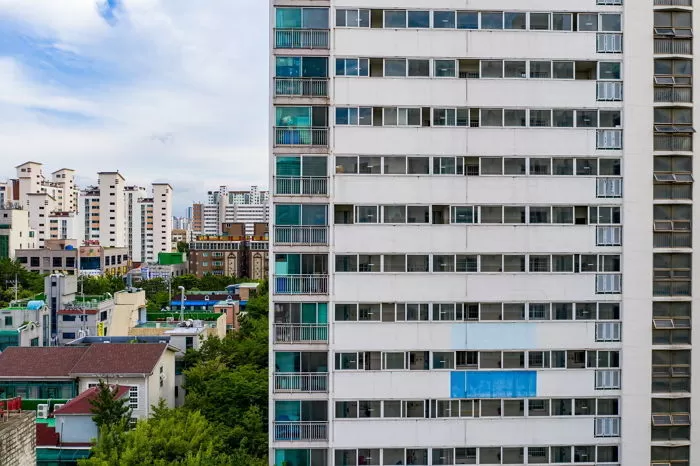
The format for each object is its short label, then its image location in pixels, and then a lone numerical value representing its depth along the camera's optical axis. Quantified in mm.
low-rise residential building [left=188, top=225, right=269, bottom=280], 113125
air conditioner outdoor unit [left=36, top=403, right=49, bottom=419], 28625
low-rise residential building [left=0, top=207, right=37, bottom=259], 105688
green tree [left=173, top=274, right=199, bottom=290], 91688
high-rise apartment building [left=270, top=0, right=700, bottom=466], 21234
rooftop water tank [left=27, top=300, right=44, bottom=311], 45850
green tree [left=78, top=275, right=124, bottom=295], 77562
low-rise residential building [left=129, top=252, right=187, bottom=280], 100562
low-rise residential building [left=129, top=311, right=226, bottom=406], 37594
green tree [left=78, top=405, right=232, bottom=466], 21750
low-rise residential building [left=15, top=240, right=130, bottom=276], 100312
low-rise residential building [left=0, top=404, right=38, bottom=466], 16781
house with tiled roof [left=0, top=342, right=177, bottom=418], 29734
